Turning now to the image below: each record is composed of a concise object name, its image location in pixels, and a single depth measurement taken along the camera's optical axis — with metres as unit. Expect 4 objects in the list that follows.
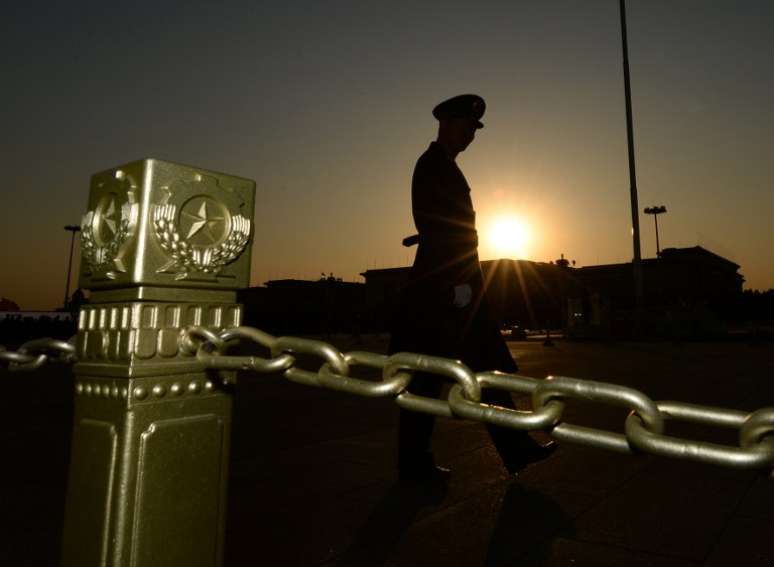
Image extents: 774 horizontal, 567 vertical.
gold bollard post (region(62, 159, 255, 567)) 1.00
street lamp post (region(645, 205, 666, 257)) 41.72
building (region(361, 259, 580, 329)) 52.16
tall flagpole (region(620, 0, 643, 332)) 21.98
